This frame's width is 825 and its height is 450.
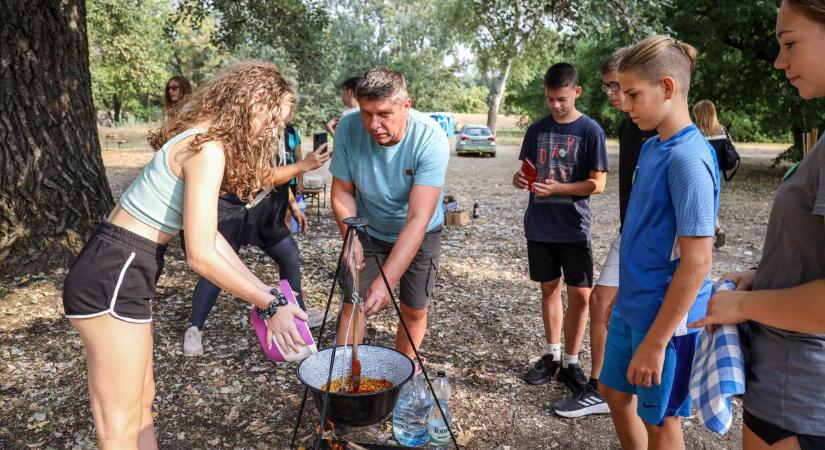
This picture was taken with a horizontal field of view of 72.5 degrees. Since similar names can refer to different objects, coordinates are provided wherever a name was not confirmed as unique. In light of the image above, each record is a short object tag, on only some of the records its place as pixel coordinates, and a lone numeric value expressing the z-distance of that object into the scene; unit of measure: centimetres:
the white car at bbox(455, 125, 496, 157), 2309
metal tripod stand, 199
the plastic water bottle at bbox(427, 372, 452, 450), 294
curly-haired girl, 200
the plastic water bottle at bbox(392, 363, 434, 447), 304
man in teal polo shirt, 282
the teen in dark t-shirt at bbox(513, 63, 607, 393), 340
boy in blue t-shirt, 183
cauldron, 206
